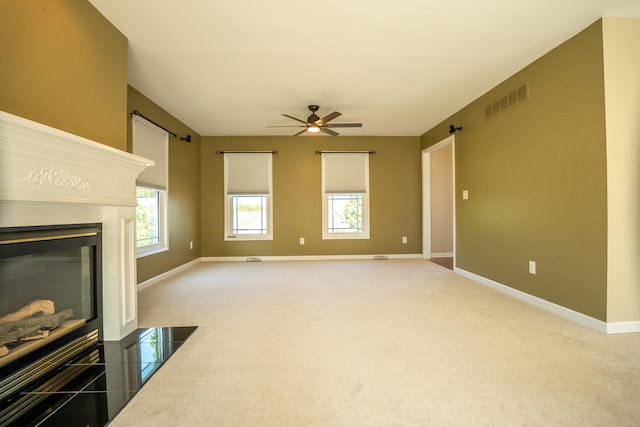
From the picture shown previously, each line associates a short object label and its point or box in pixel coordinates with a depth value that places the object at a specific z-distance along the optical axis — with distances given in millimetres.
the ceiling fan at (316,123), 4027
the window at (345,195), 6051
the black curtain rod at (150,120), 3581
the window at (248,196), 5949
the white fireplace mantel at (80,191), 1358
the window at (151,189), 3798
